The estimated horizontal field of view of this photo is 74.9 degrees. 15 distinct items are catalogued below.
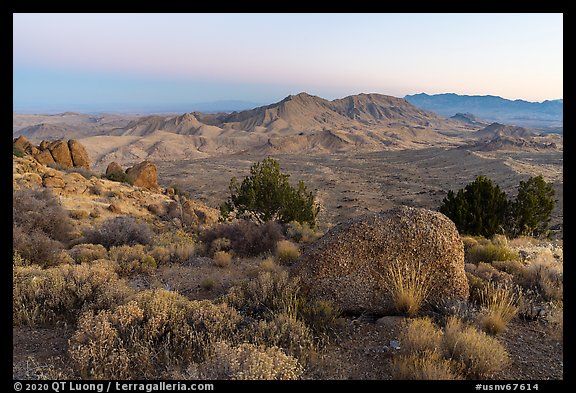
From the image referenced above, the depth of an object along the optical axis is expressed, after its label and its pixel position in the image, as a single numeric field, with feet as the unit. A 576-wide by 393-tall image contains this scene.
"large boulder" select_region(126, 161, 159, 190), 96.94
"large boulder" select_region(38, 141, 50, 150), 96.27
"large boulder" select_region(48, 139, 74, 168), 95.58
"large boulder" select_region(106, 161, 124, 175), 97.35
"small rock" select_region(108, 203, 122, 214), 65.16
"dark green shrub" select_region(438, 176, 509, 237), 48.67
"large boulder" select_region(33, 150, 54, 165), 90.14
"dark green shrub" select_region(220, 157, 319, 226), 51.44
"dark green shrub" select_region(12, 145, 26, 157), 80.49
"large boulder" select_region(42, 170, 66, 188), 68.59
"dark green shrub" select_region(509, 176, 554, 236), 53.26
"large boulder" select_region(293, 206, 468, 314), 16.92
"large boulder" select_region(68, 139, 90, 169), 100.83
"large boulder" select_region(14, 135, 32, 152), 91.74
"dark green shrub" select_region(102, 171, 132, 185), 94.32
